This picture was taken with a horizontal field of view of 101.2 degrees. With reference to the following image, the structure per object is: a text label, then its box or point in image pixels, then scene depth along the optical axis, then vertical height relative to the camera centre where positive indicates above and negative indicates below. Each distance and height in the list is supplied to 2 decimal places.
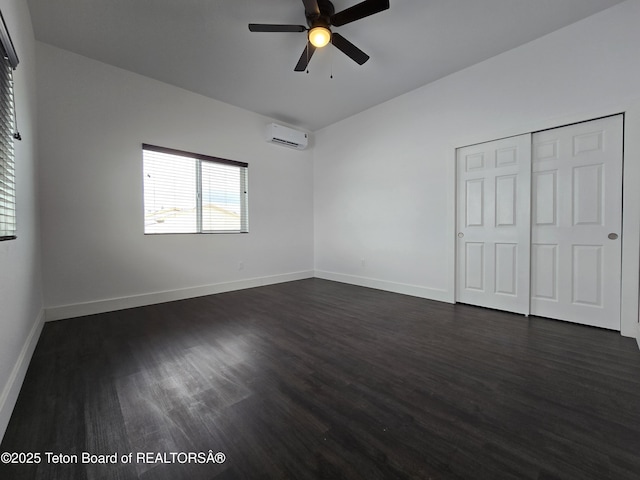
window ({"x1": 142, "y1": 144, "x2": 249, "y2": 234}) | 3.58 +0.64
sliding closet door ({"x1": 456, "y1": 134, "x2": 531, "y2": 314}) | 3.01 +0.14
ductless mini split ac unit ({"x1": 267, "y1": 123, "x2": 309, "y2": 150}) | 4.61 +1.81
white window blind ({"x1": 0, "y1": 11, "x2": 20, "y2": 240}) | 1.48 +0.58
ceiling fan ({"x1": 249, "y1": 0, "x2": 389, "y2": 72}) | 2.12 +1.85
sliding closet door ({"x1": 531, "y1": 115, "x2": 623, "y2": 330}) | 2.51 +0.13
